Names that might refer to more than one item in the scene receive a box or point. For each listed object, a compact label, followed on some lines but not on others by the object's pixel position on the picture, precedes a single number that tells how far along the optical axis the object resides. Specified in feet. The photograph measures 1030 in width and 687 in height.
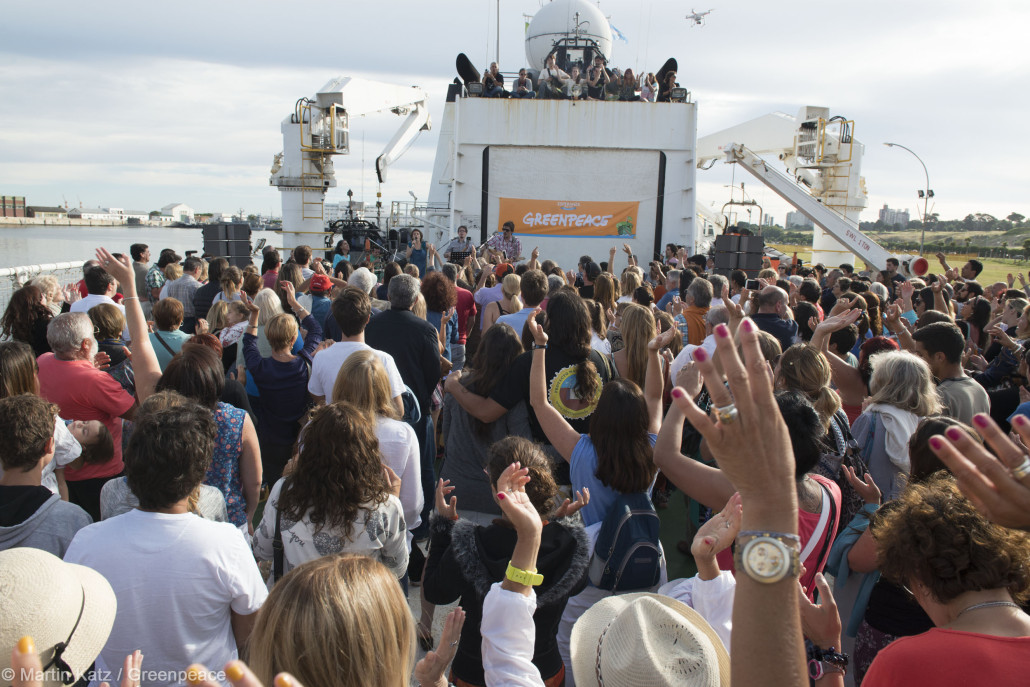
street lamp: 86.02
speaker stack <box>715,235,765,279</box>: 35.22
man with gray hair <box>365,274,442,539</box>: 15.47
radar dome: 64.28
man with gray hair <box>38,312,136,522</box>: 11.76
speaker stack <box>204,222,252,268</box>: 36.55
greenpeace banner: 50.42
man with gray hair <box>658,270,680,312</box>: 26.22
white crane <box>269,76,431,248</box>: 50.96
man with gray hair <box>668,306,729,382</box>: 15.64
